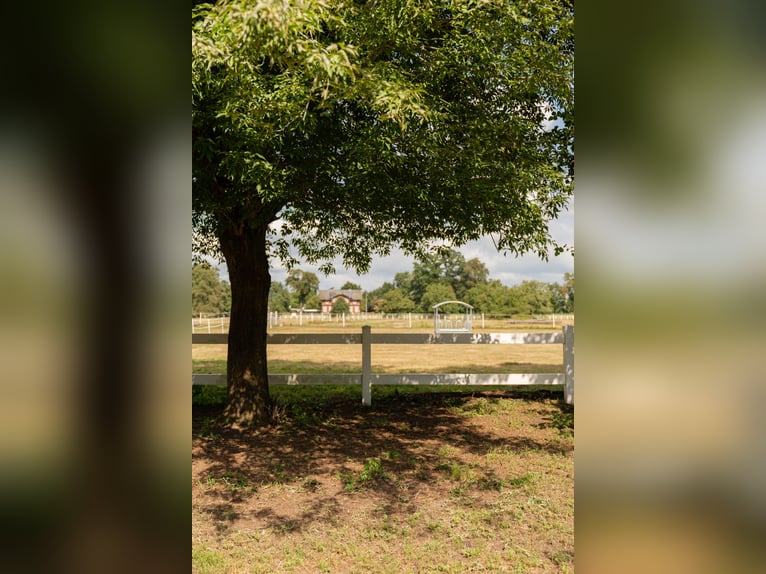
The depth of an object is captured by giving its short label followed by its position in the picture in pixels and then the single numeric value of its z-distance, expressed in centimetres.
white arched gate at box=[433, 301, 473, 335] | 4868
